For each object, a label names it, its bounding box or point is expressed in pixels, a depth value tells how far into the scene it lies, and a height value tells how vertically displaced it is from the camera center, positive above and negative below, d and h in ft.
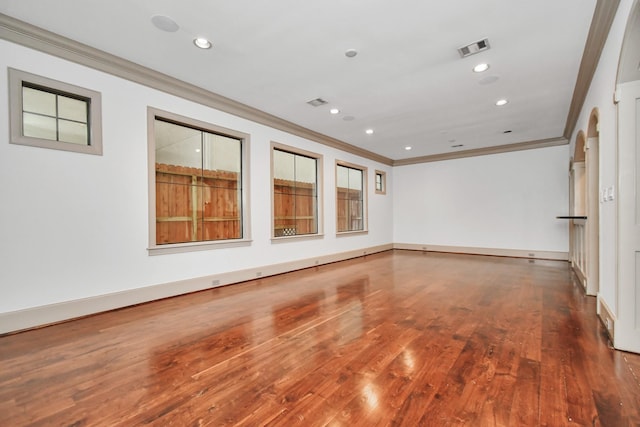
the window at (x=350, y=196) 24.25 +1.29
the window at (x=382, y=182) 29.30 +2.95
